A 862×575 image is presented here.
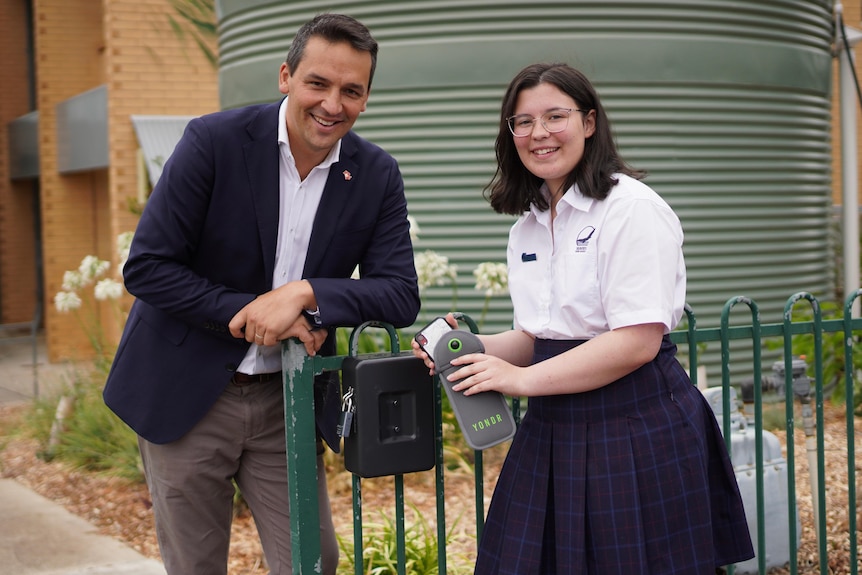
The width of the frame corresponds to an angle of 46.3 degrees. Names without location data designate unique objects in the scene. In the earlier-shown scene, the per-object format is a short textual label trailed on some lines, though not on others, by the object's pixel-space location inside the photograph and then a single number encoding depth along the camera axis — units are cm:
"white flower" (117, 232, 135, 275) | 675
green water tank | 719
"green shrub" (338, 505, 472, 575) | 422
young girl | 243
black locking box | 270
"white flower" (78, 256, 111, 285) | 721
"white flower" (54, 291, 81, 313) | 720
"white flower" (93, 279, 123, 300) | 700
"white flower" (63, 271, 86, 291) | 720
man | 279
